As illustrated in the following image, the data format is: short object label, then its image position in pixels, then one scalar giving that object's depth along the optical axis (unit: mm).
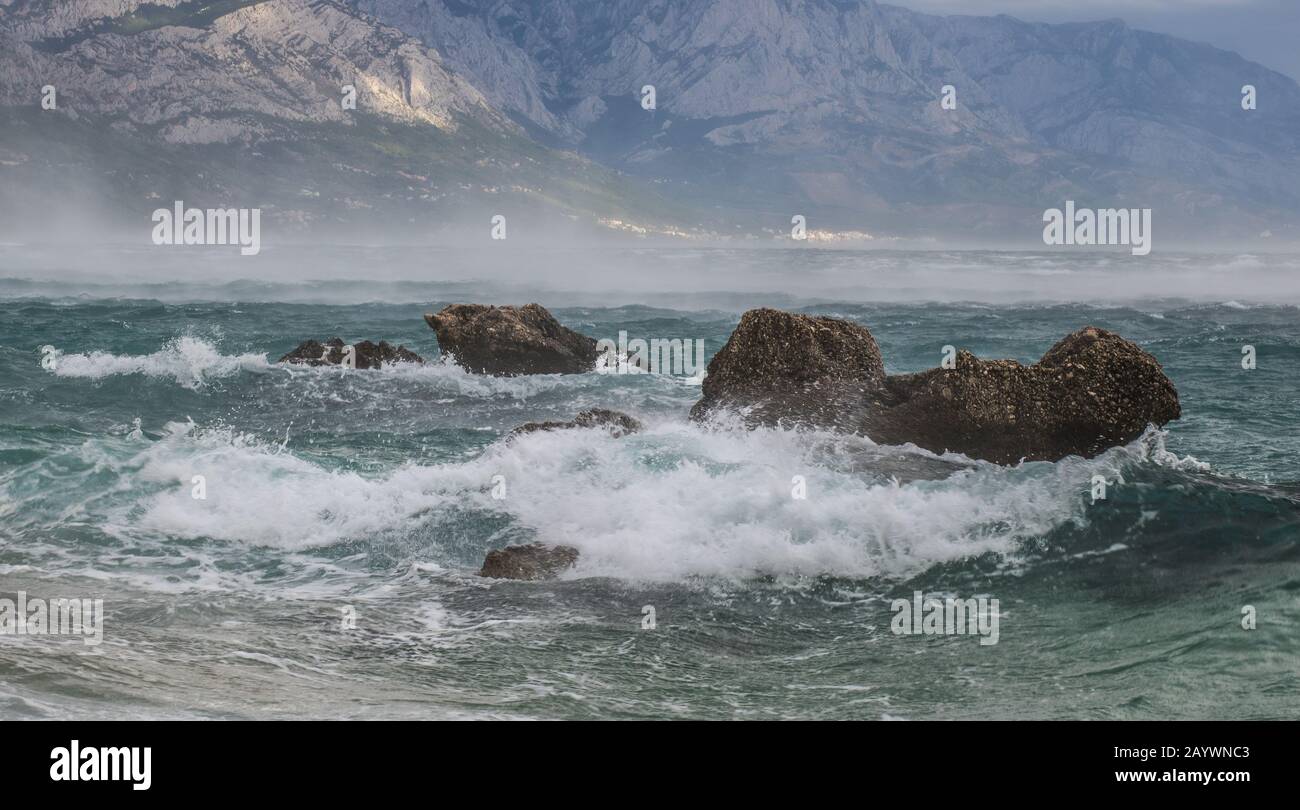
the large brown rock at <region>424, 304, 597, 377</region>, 28594
